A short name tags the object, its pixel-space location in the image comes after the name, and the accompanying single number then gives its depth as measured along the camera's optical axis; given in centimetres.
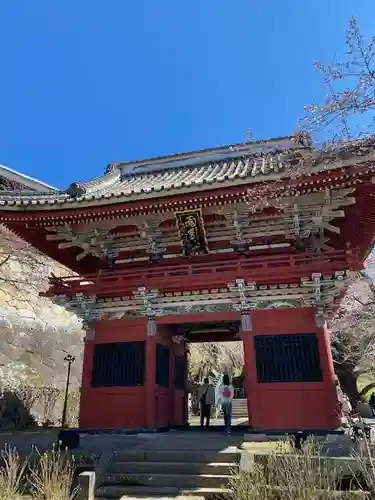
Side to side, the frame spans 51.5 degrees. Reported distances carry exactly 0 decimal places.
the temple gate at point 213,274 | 932
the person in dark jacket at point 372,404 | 1725
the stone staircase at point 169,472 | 667
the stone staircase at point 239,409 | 2505
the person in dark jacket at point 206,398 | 1256
